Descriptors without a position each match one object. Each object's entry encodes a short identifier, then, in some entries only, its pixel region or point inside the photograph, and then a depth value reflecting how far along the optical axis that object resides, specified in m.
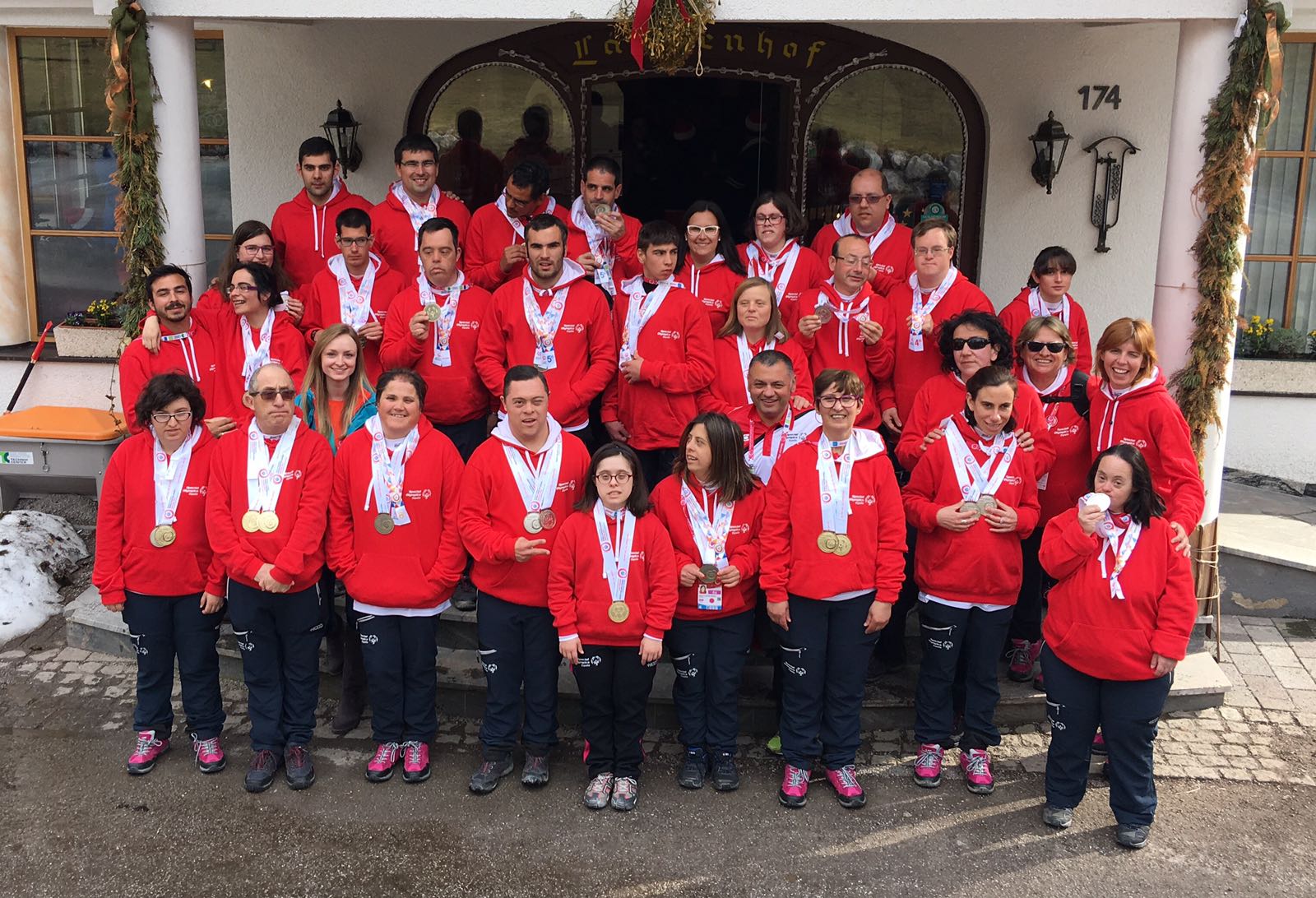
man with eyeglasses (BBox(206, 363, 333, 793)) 4.89
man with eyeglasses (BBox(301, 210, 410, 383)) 6.00
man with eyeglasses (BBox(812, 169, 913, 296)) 6.23
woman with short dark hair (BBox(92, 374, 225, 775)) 5.03
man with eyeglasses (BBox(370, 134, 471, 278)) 6.45
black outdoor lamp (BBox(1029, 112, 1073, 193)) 7.88
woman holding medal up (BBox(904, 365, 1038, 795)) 4.90
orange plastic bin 7.56
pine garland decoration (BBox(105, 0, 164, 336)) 5.98
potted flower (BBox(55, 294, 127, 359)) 8.50
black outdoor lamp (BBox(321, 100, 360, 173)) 8.05
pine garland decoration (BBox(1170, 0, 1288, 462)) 5.57
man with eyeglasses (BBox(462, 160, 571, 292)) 6.28
